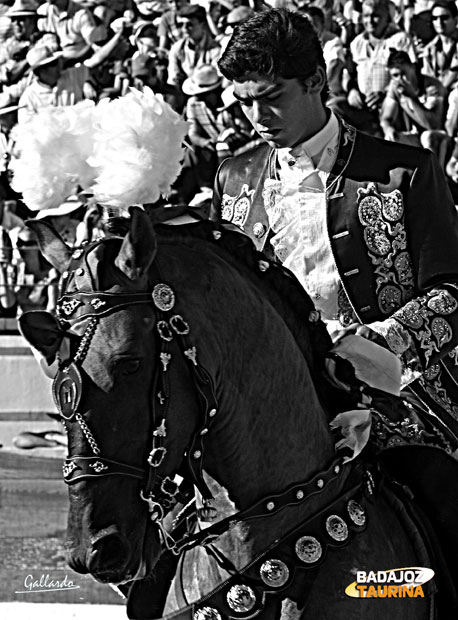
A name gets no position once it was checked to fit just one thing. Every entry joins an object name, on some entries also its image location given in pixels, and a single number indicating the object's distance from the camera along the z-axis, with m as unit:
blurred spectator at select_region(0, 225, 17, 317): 19.69
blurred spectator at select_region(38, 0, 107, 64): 20.53
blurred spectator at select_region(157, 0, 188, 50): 19.83
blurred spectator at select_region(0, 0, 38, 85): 21.17
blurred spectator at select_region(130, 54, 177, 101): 19.16
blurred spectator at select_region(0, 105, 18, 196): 18.93
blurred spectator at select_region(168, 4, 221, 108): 19.03
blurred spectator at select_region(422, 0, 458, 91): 17.36
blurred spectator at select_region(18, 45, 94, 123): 19.97
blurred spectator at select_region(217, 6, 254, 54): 18.69
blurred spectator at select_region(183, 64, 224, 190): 17.89
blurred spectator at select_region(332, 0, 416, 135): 17.45
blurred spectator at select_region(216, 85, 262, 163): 17.87
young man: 5.01
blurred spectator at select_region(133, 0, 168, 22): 20.27
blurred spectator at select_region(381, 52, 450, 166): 17.11
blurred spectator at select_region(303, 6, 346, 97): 17.53
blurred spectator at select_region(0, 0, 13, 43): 21.66
